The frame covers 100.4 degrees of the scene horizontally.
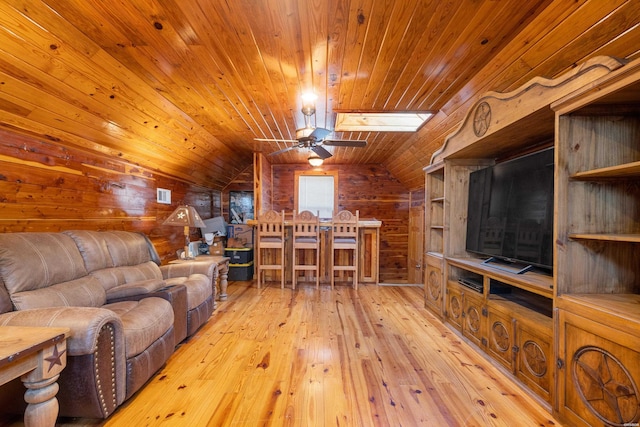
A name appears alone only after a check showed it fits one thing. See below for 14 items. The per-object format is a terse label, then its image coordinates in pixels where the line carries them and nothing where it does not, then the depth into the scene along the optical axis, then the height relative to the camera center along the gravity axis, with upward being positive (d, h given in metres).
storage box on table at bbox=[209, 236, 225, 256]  4.54 -0.58
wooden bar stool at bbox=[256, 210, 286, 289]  4.43 -0.34
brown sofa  1.39 -0.63
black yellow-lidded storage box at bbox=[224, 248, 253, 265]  5.02 -0.74
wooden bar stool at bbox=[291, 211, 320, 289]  4.43 -0.31
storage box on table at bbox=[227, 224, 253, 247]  5.21 -0.34
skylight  3.82 +1.40
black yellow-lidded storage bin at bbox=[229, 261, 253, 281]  4.98 -1.06
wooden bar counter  4.85 -0.65
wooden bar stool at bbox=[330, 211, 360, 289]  4.46 -0.32
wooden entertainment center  1.26 -0.23
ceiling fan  3.05 +1.00
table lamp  3.44 -0.04
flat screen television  1.88 +0.07
